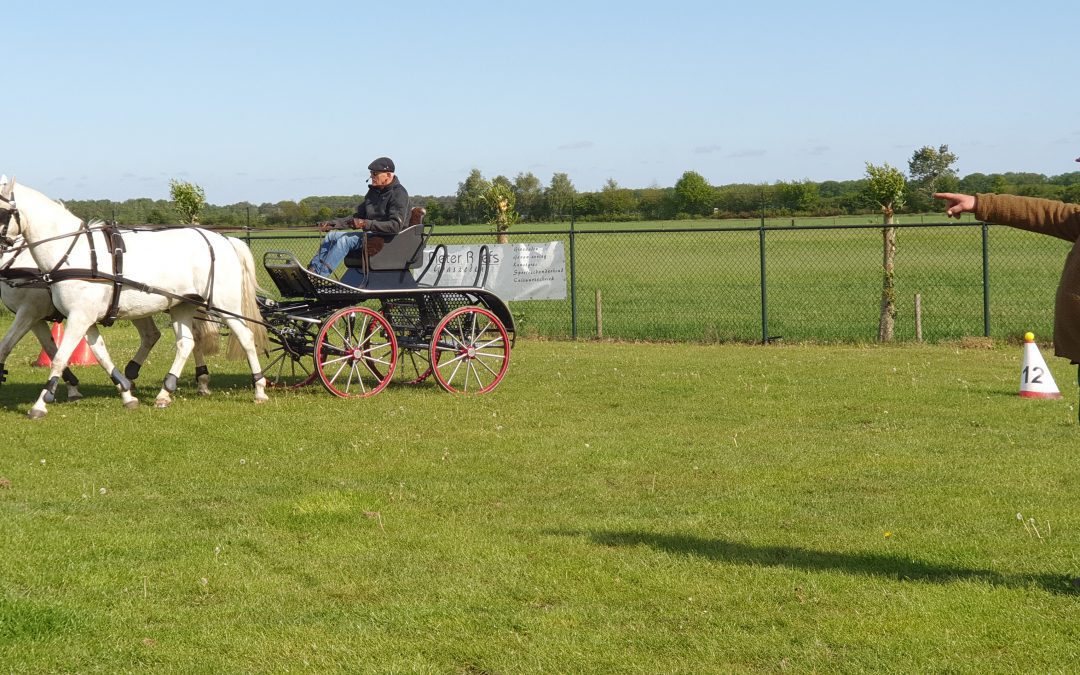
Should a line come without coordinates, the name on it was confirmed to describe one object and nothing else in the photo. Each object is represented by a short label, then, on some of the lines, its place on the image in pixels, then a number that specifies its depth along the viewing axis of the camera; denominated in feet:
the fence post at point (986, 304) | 61.05
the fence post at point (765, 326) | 64.03
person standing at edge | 18.46
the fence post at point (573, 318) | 68.49
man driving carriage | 41.54
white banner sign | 71.92
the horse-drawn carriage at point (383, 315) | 41.32
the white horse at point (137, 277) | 36.60
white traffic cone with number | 39.09
